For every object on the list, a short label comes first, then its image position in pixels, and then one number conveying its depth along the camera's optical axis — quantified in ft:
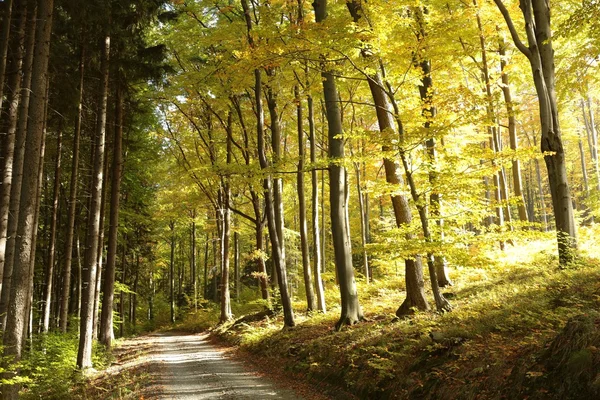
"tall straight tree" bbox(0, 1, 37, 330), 29.53
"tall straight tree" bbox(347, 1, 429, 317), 30.50
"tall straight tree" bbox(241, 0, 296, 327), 42.06
